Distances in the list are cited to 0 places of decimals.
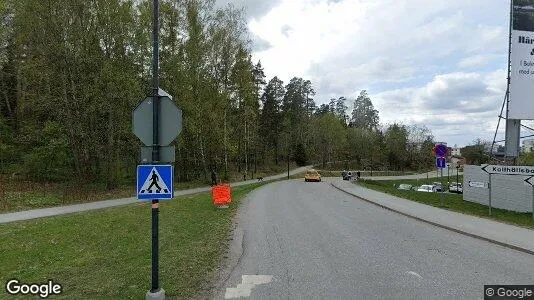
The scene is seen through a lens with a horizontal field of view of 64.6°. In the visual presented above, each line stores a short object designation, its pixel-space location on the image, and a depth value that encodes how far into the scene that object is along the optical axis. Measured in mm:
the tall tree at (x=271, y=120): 86000
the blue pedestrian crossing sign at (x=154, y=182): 6062
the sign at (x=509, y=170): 18125
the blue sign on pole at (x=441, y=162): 19712
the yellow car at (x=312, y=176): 56344
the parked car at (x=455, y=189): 50234
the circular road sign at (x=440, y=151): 19547
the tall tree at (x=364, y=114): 124500
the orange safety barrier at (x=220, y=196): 19984
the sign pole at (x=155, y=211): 5949
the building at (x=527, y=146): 69175
